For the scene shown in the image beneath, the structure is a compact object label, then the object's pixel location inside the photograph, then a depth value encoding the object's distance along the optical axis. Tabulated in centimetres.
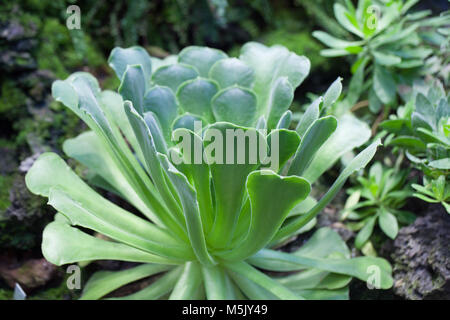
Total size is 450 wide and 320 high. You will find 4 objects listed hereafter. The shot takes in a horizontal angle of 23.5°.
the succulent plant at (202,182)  79
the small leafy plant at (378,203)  92
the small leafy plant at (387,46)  96
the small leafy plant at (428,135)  85
